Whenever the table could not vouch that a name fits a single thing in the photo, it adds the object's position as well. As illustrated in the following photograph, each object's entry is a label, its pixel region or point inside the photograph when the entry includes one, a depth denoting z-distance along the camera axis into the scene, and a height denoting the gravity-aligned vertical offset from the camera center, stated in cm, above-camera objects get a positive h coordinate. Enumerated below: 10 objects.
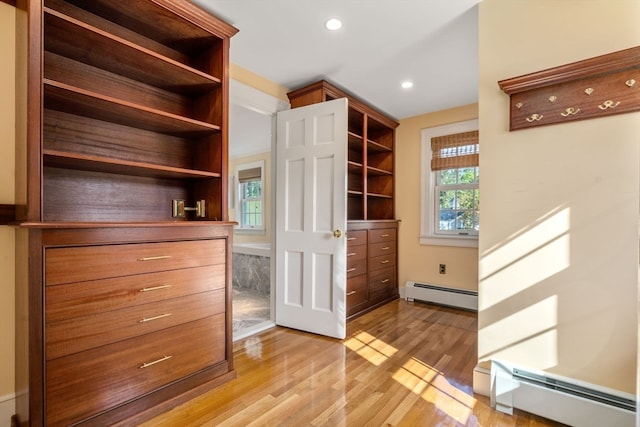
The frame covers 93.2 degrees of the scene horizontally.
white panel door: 261 -5
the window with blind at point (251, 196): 570 +31
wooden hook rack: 143 +63
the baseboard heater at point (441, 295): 339 -97
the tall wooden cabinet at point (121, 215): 129 -2
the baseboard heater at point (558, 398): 141 -91
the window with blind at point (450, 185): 356 +34
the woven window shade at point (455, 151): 352 +76
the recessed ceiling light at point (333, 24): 202 +128
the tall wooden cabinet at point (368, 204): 306 +11
